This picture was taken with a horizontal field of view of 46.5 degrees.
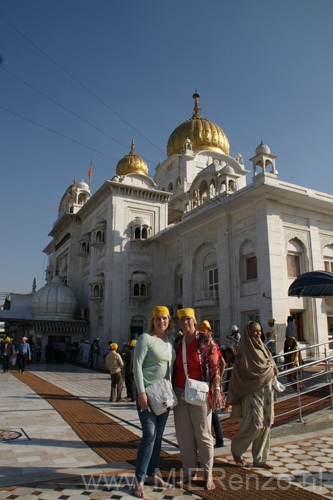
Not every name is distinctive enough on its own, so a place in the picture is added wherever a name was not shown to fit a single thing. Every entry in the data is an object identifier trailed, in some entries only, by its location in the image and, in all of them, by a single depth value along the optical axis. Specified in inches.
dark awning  466.3
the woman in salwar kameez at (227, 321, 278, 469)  179.8
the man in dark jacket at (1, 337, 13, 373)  676.7
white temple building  647.8
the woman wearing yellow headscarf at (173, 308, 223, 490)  155.6
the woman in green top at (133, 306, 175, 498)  147.3
